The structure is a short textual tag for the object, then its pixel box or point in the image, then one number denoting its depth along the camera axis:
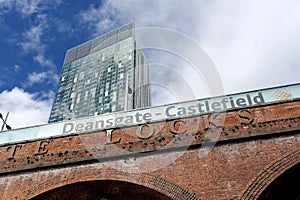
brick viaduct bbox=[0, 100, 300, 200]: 7.85
